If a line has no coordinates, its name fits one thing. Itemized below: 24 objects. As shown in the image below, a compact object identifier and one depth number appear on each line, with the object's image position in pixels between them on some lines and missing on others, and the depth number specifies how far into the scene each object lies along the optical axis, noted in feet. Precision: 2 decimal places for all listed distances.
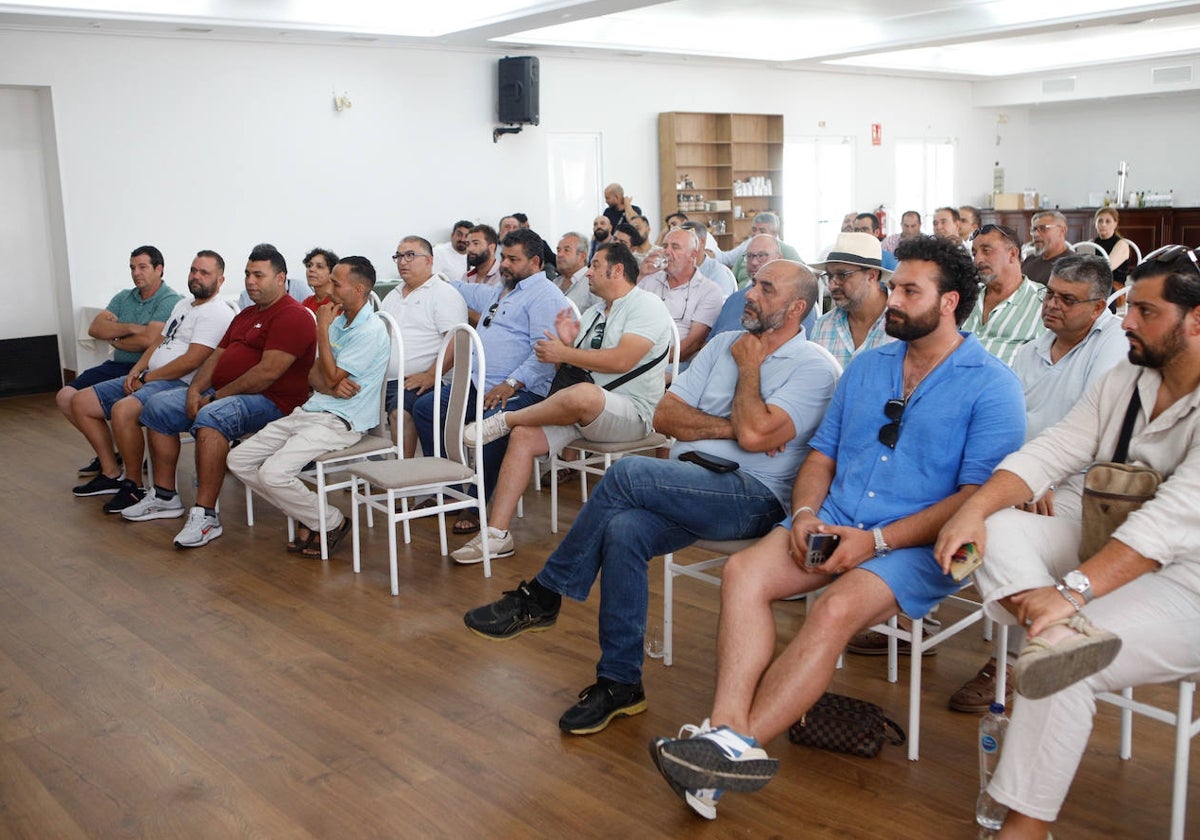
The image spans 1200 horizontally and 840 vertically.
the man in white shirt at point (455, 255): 30.17
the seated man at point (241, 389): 15.24
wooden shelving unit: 41.78
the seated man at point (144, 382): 17.06
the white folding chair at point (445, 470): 12.64
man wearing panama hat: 11.48
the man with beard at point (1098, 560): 6.64
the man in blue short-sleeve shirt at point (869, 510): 7.71
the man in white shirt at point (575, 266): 20.06
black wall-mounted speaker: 35.65
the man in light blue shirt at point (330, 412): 14.12
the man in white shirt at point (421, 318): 16.26
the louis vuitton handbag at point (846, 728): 8.68
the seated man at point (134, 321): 19.20
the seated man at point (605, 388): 13.74
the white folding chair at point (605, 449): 13.88
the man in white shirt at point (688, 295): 17.67
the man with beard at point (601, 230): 28.68
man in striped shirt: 13.30
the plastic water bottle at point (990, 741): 8.00
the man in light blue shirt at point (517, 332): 15.31
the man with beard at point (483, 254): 21.99
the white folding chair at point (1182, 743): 6.86
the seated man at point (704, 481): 9.32
